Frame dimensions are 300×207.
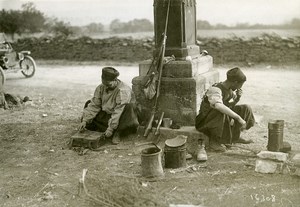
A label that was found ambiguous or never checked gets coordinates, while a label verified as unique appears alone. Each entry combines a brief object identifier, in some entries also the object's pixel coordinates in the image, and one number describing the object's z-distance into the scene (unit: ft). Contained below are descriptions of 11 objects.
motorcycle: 41.50
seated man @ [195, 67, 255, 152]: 16.16
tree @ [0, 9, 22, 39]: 68.59
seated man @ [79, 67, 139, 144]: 18.37
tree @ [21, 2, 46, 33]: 71.56
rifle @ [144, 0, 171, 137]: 18.31
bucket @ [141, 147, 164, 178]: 14.07
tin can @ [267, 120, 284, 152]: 15.52
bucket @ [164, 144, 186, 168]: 15.11
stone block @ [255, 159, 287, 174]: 13.88
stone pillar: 18.57
